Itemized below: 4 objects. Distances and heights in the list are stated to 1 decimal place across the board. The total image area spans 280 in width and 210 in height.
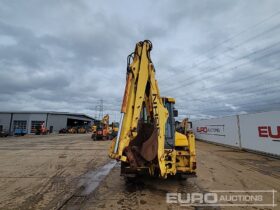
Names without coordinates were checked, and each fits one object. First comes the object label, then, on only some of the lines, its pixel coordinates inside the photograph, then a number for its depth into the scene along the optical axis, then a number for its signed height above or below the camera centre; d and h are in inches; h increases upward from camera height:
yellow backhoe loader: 136.9 -7.0
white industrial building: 1365.2 +64.9
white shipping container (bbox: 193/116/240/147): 516.5 -0.5
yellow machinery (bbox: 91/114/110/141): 767.8 -12.9
